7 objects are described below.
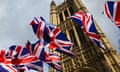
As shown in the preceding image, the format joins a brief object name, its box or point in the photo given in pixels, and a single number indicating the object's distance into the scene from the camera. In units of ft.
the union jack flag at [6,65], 96.58
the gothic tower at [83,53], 156.97
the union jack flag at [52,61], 94.53
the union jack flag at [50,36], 95.04
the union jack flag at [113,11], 82.34
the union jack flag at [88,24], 96.02
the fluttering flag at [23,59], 95.25
